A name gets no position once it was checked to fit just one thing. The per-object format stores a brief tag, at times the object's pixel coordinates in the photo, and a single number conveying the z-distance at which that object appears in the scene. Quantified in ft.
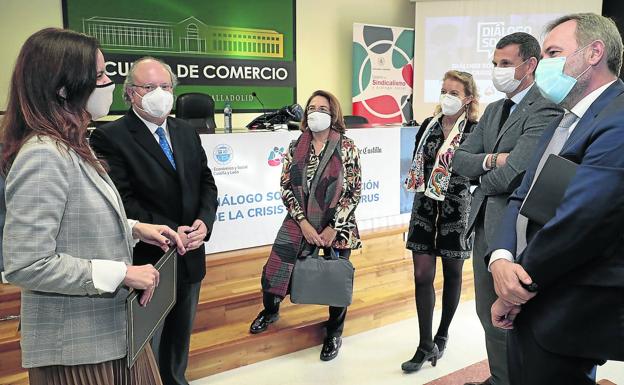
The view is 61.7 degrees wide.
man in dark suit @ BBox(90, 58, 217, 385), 6.65
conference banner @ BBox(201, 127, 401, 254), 11.54
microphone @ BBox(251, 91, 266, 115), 21.53
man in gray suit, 6.49
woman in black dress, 8.84
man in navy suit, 4.04
